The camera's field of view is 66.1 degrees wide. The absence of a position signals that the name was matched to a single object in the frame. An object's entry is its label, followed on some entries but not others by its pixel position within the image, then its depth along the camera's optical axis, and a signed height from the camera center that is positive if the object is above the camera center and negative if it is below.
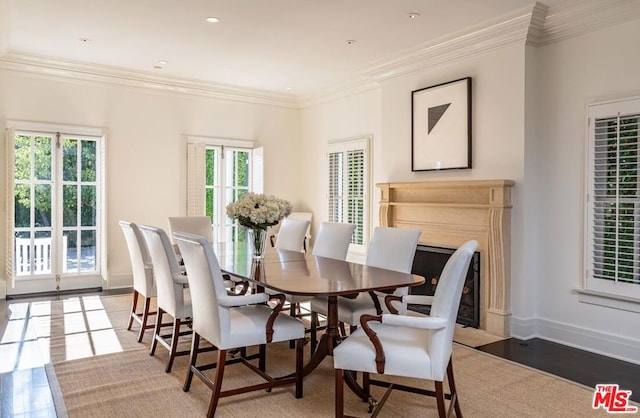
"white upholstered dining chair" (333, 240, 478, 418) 2.36 -0.72
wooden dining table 2.74 -0.47
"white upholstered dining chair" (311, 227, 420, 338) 3.32 -0.45
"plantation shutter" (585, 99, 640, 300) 3.76 +0.03
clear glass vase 3.86 -0.31
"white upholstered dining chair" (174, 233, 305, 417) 2.74 -0.71
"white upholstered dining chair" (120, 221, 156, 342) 4.07 -0.56
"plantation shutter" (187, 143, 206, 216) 6.84 +0.32
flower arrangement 3.73 -0.07
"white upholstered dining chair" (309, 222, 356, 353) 4.18 -0.34
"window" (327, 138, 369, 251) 6.55 +0.24
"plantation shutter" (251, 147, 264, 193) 7.32 +0.47
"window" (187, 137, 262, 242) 6.87 +0.35
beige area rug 2.81 -1.19
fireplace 4.39 -0.19
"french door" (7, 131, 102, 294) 5.85 -0.14
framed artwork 4.85 +0.79
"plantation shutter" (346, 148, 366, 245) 6.62 +0.15
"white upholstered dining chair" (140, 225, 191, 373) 3.43 -0.58
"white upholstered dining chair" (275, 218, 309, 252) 4.80 -0.33
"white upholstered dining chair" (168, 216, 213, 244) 5.25 -0.27
